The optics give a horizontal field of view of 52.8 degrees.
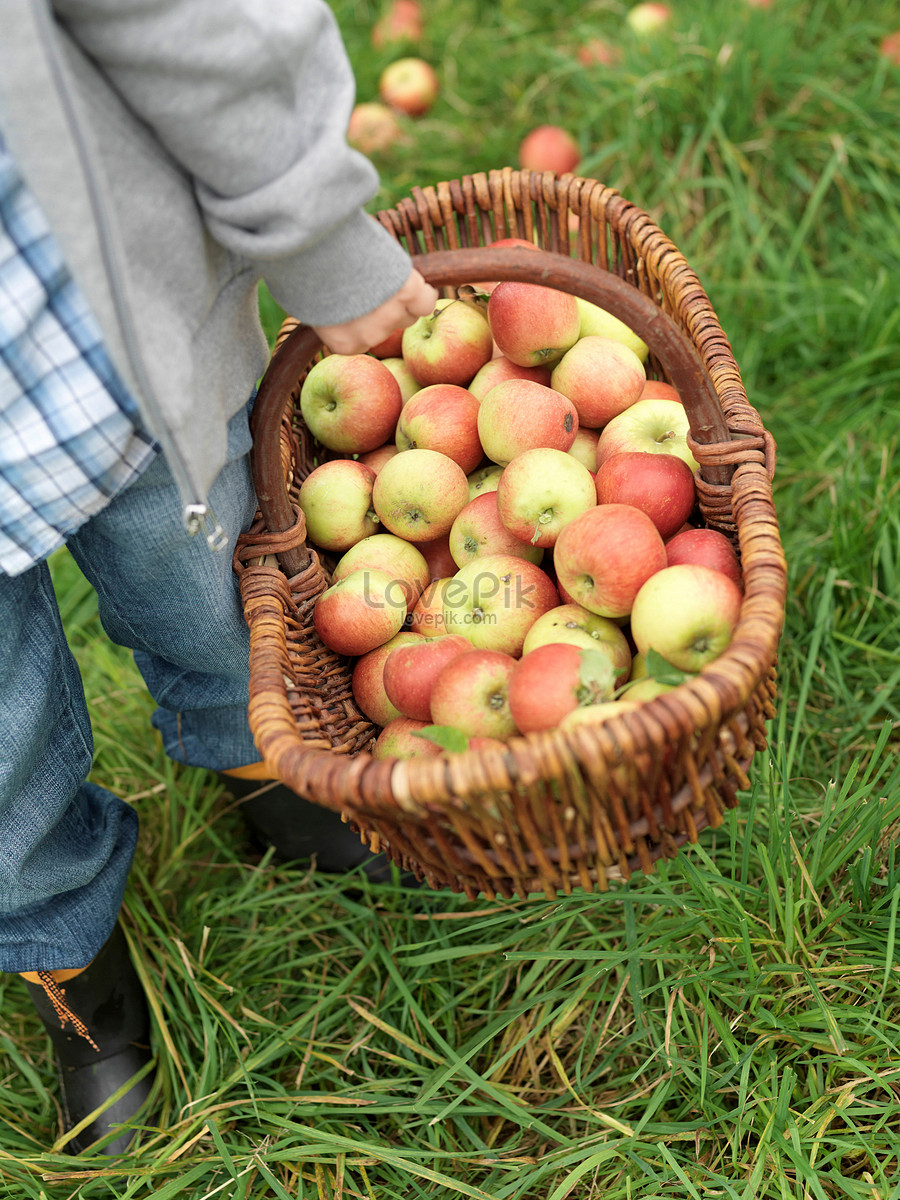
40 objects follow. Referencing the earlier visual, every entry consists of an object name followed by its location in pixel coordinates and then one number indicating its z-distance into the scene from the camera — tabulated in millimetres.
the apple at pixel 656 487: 1440
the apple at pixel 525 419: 1575
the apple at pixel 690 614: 1226
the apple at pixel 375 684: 1506
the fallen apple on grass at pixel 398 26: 3496
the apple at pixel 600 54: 2996
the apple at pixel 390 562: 1611
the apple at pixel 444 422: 1678
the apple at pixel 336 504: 1662
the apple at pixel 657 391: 1721
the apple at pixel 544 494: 1479
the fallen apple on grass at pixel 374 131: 3180
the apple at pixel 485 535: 1599
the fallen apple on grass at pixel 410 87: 3307
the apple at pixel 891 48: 2711
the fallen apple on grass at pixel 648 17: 2957
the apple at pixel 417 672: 1379
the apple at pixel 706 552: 1342
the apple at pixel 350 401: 1740
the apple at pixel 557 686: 1188
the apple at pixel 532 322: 1650
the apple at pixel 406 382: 1881
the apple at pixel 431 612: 1574
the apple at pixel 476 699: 1293
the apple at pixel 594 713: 1122
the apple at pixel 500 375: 1770
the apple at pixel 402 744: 1343
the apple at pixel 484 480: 1731
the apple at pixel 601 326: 1819
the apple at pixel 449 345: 1797
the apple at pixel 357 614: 1480
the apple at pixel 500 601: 1478
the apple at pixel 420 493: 1609
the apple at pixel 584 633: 1350
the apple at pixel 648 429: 1594
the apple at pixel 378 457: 1821
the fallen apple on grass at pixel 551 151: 2836
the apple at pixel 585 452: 1728
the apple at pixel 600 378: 1676
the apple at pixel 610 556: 1316
